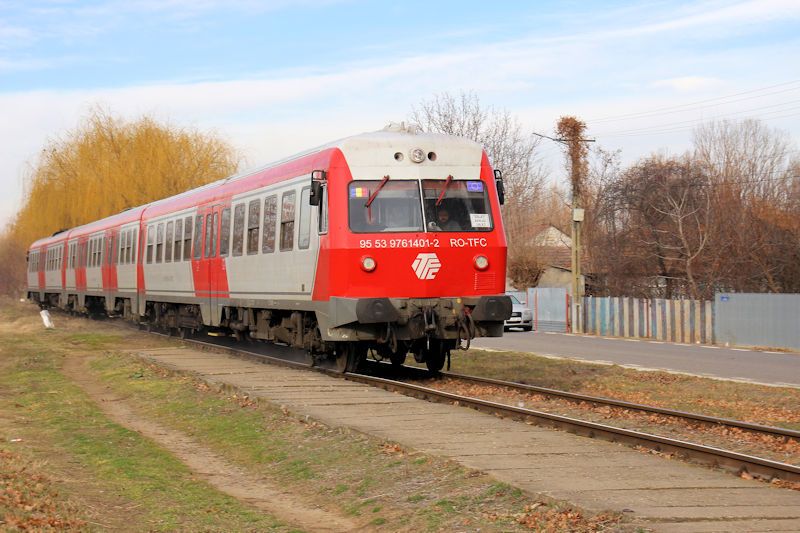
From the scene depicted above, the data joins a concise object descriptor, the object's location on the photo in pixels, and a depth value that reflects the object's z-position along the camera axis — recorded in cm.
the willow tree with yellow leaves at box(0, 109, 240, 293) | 4916
